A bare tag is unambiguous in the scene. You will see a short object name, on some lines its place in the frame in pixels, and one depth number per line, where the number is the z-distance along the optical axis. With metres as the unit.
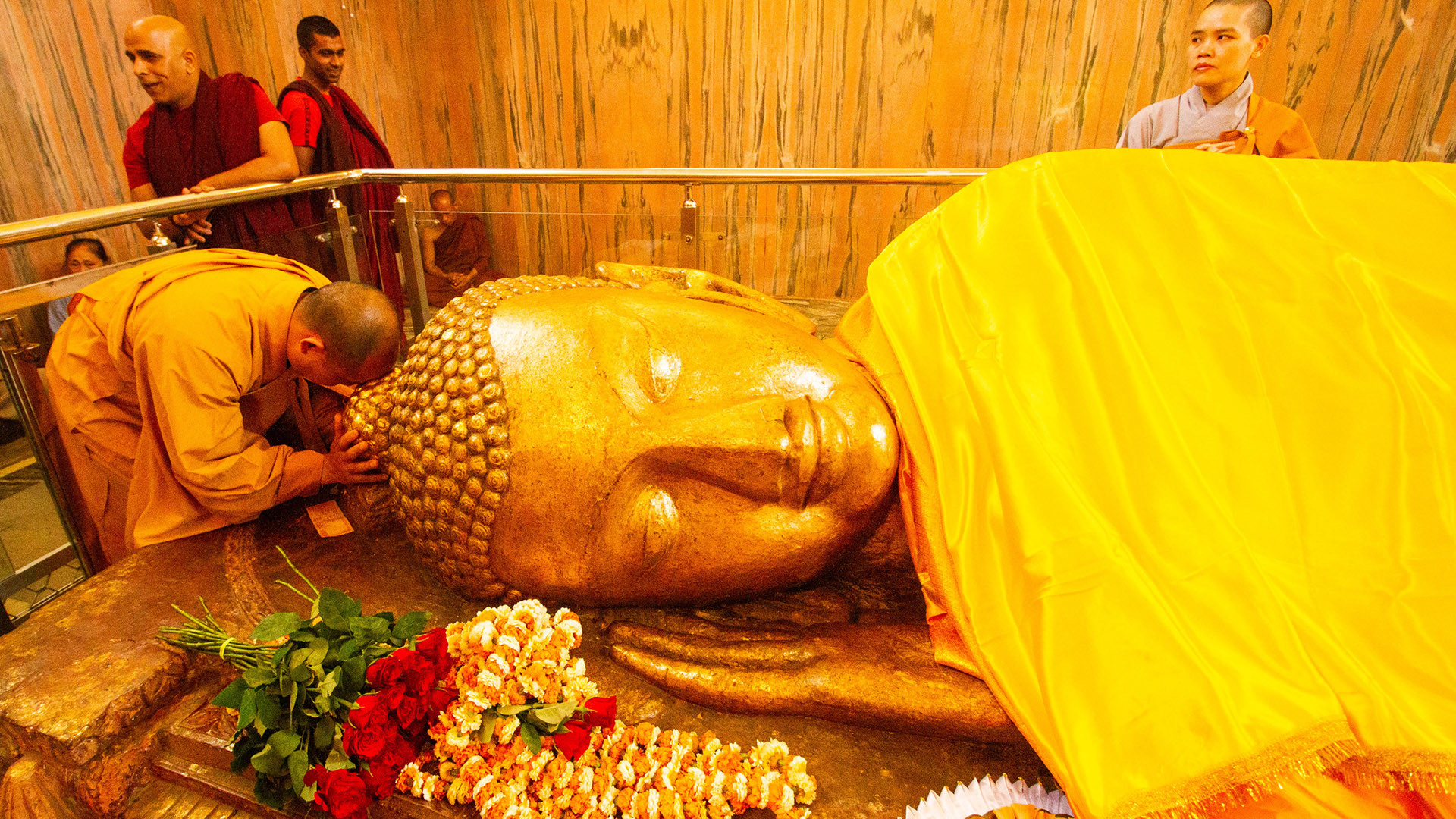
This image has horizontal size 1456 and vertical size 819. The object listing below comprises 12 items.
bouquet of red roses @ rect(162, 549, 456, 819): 1.28
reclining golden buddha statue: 1.18
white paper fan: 1.33
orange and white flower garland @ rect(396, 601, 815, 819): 1.30
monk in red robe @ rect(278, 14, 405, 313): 3.51
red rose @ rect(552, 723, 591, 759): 1.34
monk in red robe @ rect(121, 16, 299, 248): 3.21
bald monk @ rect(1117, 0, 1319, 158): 3.15
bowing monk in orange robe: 2.00
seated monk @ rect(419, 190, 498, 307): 3.24
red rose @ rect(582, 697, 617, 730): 1.38
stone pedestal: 1.39
